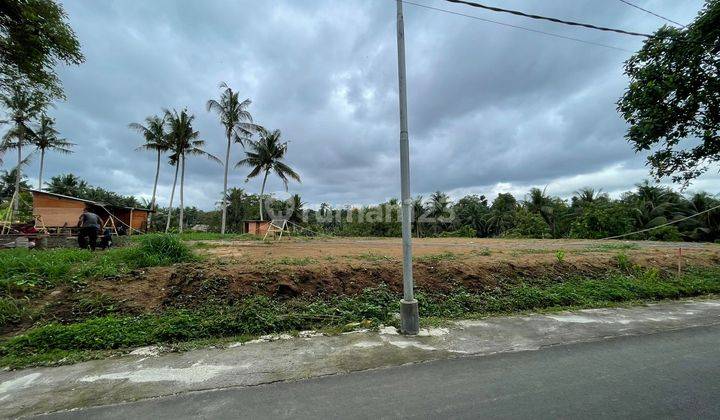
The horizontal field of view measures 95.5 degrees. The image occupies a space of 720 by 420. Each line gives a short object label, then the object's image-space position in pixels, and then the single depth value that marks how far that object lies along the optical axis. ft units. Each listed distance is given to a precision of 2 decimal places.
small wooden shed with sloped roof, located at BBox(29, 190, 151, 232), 62.64
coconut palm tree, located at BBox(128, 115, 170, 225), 93.35
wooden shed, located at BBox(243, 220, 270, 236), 93.31
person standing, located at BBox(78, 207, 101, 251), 33.60
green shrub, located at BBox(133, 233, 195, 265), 25.49
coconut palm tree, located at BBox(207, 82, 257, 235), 89.25
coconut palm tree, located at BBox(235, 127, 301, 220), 97.45
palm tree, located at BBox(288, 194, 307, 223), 131.17
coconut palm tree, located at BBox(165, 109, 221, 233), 92.32
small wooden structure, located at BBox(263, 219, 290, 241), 63.93
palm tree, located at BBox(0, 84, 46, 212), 29.03
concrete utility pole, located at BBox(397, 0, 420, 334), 15.58
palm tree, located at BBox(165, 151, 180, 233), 95.20
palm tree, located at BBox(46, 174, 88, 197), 131.54
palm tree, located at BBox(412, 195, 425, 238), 138.72
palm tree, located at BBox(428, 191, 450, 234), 142.41
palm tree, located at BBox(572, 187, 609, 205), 111.67
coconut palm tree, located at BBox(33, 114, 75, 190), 92.80
